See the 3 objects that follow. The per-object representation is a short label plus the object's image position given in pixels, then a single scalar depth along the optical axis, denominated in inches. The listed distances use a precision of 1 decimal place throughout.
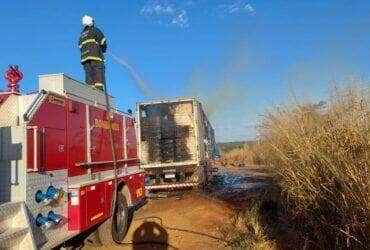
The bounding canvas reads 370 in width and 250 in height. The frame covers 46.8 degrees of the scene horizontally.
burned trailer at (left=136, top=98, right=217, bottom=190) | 581.0
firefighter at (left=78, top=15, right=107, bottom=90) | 347.4
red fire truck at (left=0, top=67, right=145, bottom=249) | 194.9
